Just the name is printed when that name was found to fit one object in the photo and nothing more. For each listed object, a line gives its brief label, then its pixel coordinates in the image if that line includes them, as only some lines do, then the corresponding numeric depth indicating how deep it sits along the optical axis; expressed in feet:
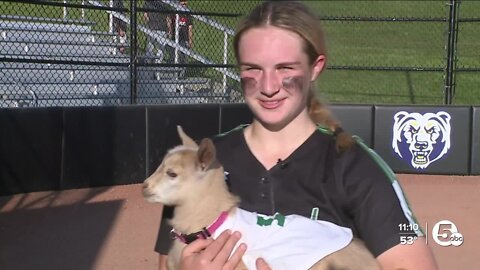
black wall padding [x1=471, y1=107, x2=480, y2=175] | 32.50
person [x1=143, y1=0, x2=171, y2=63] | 42.19
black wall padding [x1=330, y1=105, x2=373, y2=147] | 33.35
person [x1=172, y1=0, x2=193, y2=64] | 42.86
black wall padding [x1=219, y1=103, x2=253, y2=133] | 31.63
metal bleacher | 38.27
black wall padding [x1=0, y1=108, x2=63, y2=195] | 25.40
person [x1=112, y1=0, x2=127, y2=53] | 43.09
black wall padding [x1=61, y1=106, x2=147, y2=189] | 27.07
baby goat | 6.74
